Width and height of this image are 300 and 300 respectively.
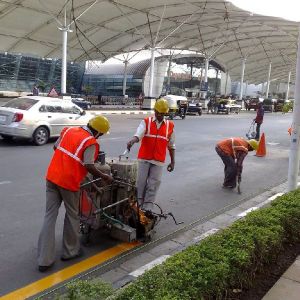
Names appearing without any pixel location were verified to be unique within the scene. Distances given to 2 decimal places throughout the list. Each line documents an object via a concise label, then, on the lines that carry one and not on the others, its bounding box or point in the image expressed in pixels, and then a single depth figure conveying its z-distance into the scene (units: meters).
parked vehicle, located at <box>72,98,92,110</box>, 33.97
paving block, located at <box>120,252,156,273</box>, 4.61
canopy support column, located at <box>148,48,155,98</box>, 35.23
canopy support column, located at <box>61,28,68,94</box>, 27.83
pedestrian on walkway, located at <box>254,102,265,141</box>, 18.70
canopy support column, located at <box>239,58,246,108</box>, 56.70
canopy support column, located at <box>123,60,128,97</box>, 52.00
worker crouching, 8.55
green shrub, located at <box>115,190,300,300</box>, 3.03
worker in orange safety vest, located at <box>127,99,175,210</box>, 5.96
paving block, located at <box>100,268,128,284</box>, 4.27
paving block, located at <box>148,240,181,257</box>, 5.07
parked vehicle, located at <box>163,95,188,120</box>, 30.16
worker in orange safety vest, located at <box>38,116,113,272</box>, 4.36
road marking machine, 4.87
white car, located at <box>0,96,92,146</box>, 12.49
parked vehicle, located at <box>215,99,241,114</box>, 41.88
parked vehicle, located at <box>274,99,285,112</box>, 56.62
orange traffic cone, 14.19
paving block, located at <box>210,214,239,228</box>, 6.31
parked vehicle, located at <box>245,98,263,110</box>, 53.79
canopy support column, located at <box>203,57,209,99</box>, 46.21
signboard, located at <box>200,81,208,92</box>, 46.59
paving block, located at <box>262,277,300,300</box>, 3.71
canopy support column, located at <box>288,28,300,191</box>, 6.63
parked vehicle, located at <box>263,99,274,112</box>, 55.16
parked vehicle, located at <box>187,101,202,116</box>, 35.58
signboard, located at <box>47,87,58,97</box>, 25.68
